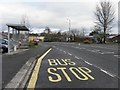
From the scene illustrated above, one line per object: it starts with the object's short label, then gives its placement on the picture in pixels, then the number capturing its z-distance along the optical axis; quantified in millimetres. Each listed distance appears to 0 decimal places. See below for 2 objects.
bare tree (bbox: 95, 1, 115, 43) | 27134
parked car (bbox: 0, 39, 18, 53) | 10653
